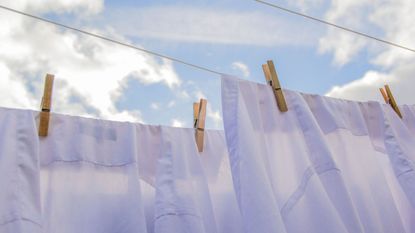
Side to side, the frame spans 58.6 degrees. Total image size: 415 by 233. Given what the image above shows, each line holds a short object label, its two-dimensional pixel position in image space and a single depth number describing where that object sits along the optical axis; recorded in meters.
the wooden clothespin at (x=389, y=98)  1.07
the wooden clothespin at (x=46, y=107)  0.80
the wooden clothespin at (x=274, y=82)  0.87
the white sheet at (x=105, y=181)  0.65
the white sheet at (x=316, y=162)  0.68
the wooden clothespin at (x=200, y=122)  0.93
